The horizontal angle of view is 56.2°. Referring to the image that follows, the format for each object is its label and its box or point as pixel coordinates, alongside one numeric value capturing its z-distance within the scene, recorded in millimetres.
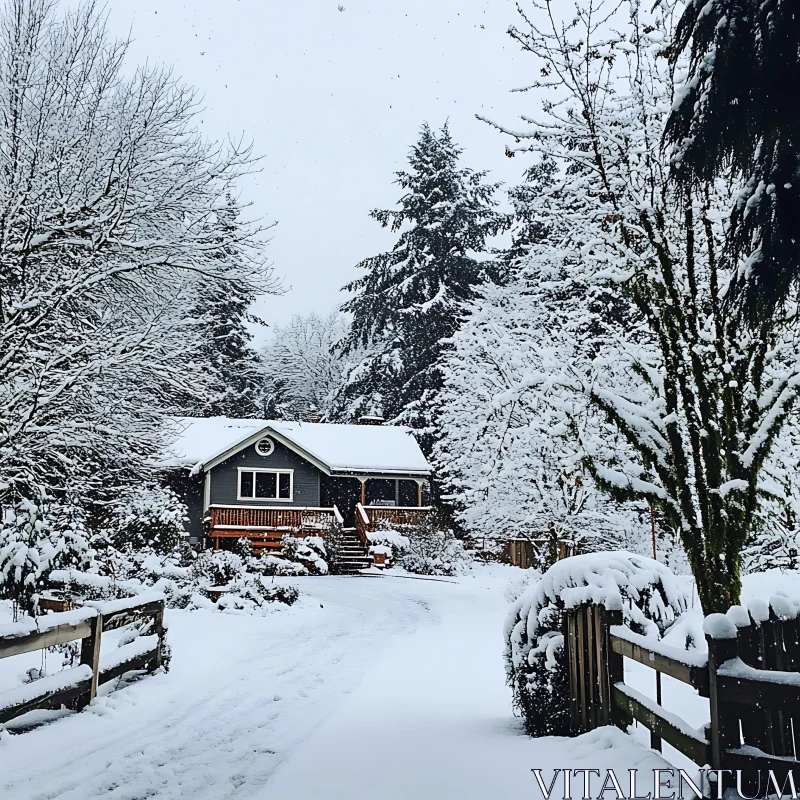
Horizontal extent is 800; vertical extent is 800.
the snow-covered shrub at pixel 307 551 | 25547
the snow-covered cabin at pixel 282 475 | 30312
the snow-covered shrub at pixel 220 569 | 17812
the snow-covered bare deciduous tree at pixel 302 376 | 57781
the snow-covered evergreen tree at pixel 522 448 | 16266
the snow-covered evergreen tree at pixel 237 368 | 43031
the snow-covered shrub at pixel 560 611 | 5793
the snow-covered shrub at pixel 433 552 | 26125
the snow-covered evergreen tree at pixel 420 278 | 38938
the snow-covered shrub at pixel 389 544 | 27984
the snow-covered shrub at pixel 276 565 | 20309
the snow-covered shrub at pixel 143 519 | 16578
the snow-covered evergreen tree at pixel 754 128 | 3227
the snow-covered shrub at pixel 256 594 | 15273
